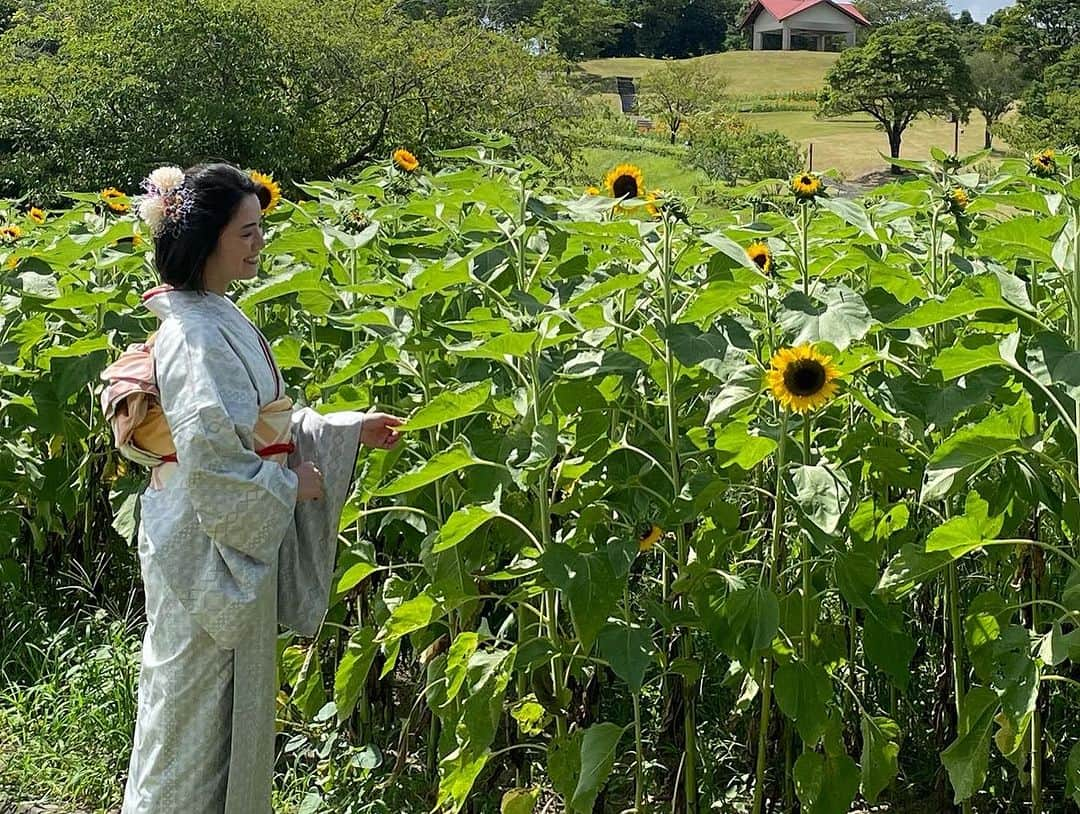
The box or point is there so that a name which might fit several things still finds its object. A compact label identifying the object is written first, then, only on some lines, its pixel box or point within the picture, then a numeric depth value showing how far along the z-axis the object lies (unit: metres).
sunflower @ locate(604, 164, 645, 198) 3.19
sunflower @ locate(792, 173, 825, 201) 2.44
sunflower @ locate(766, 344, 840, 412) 2.09
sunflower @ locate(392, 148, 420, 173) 4.19
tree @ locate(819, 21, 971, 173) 40.31
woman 2.22
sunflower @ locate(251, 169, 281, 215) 3.32
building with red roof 75.25
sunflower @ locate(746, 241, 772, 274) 2.67
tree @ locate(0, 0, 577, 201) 17.59
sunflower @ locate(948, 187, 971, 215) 2.43
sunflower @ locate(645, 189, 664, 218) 2.39
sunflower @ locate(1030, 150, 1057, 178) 3.25
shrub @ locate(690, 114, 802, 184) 29.52
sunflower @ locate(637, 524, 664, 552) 2.37
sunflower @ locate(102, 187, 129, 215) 4.11
